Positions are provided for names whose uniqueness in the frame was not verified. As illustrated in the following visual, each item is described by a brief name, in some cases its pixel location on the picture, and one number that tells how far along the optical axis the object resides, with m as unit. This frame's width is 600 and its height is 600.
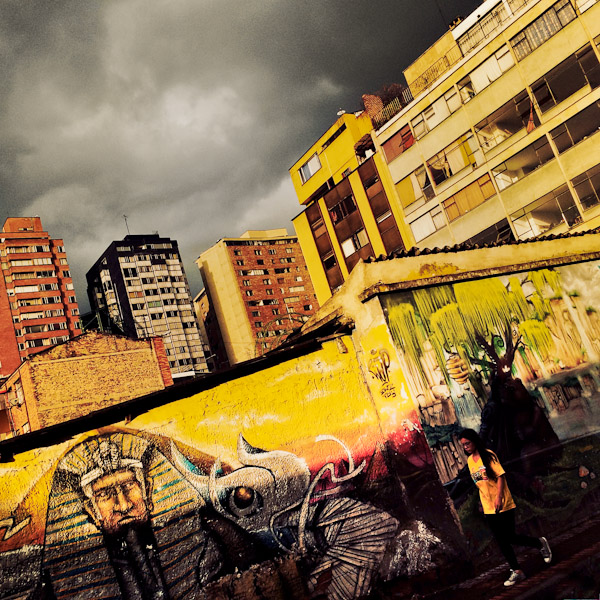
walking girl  6.48
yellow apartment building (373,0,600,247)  22.17
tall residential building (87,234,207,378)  87.62
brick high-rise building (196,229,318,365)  92.25
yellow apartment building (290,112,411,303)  33.38
